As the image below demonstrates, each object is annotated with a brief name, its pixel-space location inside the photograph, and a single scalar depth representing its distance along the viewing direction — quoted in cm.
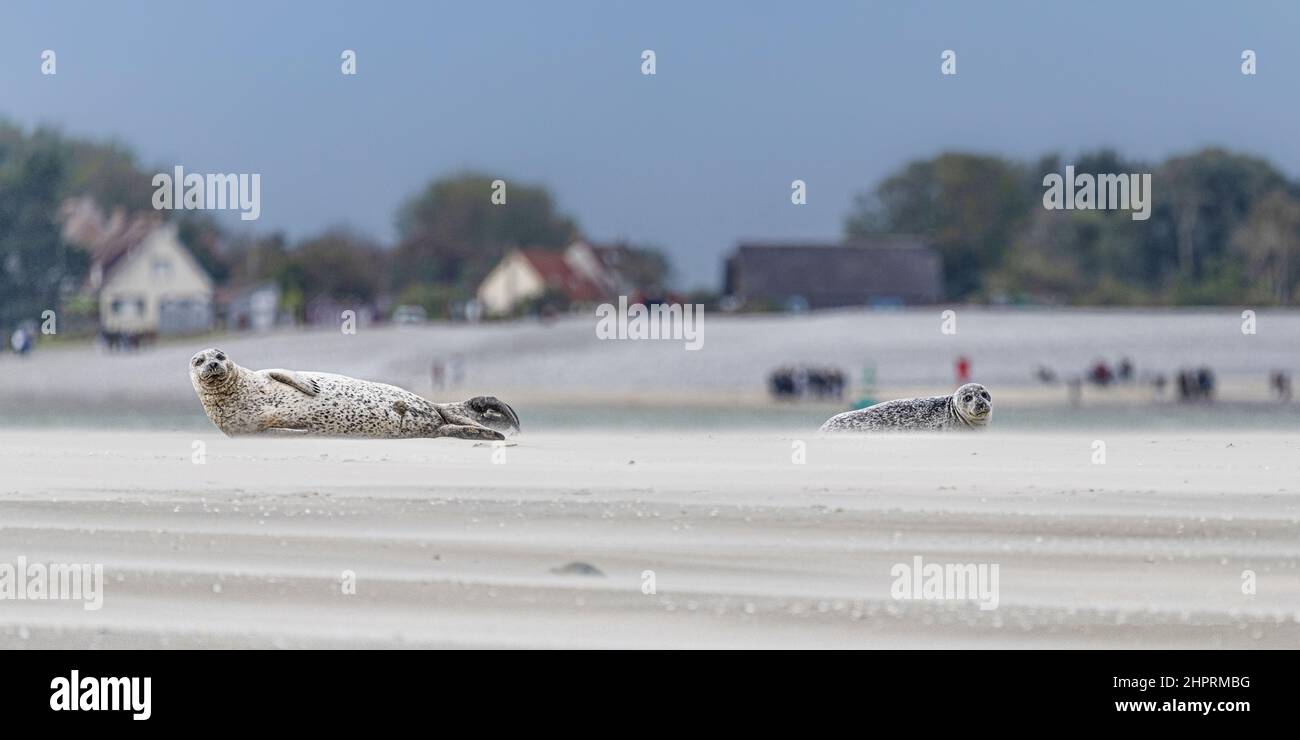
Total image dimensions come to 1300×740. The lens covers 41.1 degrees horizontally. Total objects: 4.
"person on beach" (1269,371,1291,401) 3850
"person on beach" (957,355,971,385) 4022
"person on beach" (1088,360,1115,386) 4091
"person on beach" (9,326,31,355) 5428
